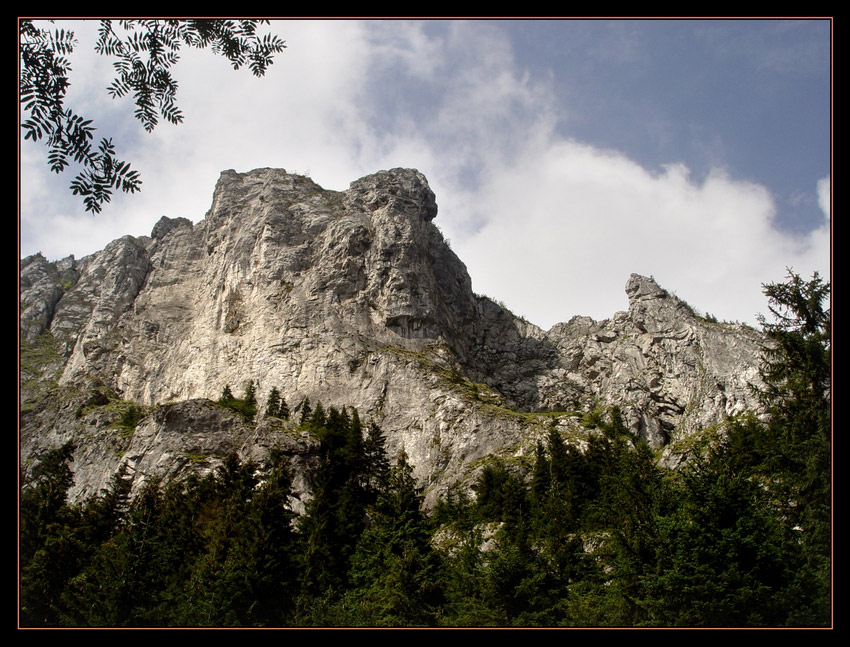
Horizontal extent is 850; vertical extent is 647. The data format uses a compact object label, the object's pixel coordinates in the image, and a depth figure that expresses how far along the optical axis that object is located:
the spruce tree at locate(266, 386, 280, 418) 62.09
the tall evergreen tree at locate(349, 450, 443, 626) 25.42
